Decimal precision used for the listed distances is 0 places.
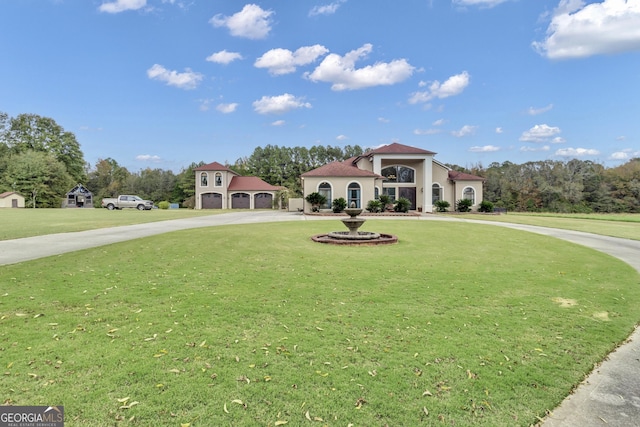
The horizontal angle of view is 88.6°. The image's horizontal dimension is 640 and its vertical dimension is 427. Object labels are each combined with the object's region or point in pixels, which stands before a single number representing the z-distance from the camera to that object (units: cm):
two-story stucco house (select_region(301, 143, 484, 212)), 3303
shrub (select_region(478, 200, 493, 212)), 3531
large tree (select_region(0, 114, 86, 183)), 5816
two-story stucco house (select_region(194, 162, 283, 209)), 4962
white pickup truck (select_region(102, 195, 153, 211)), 4066
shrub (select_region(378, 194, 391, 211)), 3268
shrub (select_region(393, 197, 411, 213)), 3198
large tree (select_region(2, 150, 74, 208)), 5034
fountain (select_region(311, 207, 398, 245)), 1209
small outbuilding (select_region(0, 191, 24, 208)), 4831
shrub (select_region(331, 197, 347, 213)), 3108
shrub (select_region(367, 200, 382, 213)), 3139
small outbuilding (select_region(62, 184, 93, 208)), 5331
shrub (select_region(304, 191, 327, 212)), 3175
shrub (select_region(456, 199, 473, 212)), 3559
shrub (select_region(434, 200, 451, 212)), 3512
